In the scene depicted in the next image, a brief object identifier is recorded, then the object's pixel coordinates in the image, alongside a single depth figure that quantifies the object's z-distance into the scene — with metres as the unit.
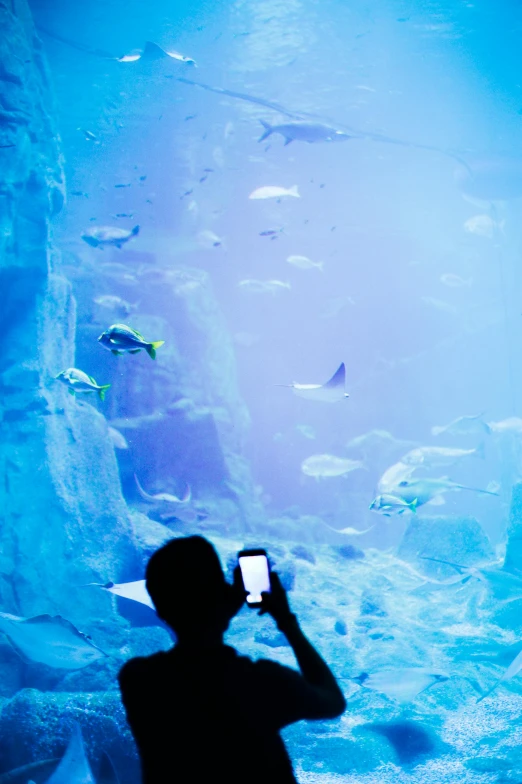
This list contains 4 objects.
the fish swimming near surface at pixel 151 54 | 7.77
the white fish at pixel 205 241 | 18.26
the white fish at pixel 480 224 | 18.77
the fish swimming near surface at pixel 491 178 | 17.86
